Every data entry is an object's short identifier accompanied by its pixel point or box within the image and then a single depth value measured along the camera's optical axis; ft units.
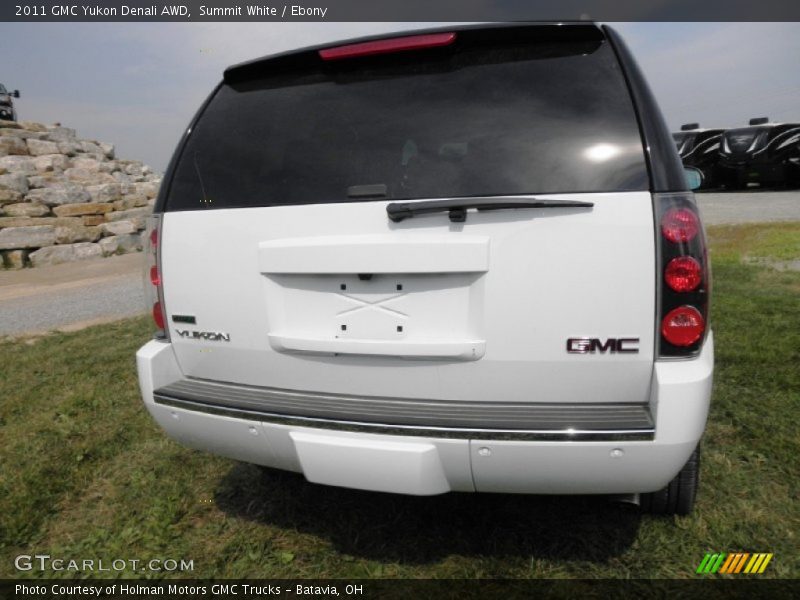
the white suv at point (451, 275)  5.66
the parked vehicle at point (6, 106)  59.52
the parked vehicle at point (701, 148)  68.95
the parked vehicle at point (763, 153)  61.11
